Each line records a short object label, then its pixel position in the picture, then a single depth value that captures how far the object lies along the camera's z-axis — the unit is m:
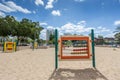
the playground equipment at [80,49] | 3.50
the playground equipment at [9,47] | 9.61
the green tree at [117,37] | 38.84
